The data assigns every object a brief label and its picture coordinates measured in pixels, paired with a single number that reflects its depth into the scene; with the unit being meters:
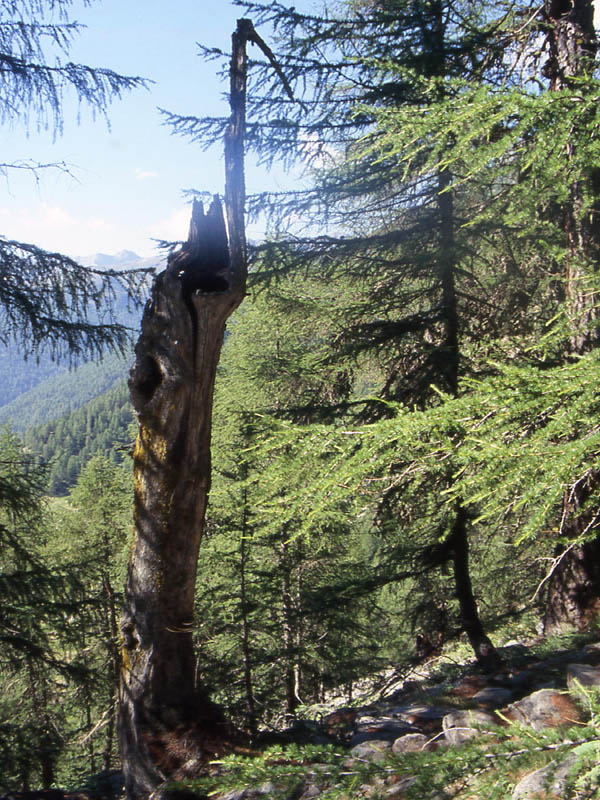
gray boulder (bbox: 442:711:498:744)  3.42
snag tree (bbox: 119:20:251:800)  4.32
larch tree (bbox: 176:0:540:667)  6.85
